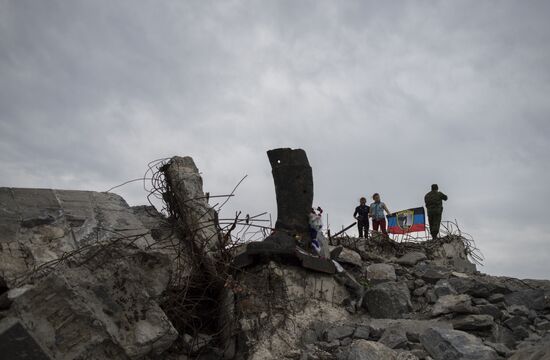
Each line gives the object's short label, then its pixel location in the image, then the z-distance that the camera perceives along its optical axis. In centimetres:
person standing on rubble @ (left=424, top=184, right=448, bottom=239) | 1049
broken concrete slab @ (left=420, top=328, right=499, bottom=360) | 399
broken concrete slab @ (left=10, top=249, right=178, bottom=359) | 359
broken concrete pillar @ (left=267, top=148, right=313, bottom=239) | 678
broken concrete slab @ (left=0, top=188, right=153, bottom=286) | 441
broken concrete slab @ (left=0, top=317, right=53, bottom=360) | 321
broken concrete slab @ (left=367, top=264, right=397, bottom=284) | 645
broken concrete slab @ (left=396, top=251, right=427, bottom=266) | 745
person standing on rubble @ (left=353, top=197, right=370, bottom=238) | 1036
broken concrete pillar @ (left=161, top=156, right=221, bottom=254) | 560
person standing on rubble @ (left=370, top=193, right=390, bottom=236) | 1020
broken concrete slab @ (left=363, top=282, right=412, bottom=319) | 567
